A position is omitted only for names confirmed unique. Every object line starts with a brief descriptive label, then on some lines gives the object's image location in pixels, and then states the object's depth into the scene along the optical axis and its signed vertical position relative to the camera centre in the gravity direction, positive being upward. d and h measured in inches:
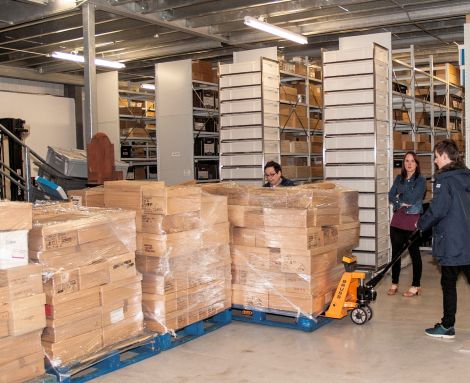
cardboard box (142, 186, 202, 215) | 210.5 -14.9
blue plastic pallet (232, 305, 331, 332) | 232.7 -66.9
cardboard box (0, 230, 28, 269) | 163.2 -24.1
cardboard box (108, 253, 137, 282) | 193.5 -35.5
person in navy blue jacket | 210.7 -23.4
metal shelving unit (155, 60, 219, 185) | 420.5 +24.7
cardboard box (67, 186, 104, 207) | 231.9 -14.5
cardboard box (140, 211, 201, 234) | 211.0 -23.1
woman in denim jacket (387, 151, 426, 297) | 284.5 -26.0
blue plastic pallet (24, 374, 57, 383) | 168.7 -62.1
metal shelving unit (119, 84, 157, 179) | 552.1 +21.8
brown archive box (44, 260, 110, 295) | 175.5 -36.1
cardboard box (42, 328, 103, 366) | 175.8 -56.7
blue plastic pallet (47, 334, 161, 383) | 177.0 -64.6
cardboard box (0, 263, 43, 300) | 161.8 -32.9
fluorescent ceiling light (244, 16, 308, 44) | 367.9 +83.7
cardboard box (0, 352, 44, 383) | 161.8 -57.6
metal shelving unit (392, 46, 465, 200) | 404.8 +33.2
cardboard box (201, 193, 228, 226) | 228.5 -20.2
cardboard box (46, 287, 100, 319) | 175.3 -43.0
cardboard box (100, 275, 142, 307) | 191.3 -43.4
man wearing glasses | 306.0 -9.0
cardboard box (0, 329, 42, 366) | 161.6 -51.2
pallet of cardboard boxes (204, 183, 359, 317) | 233.1 -36.3
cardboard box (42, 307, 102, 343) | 175.6 -50.0
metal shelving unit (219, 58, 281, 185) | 386.3 +25.3
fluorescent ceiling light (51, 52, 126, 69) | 463.2 +80.7
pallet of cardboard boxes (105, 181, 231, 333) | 211.6 -32.7
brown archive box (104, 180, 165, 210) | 215.3 -12.3
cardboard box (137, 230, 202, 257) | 210.4 -30.4
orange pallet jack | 236.2 -56.9
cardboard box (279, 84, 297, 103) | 414.3 +44.6
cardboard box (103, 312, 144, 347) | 192.5 -56.7
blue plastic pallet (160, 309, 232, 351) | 211.6 -66.9
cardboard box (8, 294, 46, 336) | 162.0 -42.3
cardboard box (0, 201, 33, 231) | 162.2 -15.0
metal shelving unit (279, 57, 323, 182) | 418.9 +22.5
